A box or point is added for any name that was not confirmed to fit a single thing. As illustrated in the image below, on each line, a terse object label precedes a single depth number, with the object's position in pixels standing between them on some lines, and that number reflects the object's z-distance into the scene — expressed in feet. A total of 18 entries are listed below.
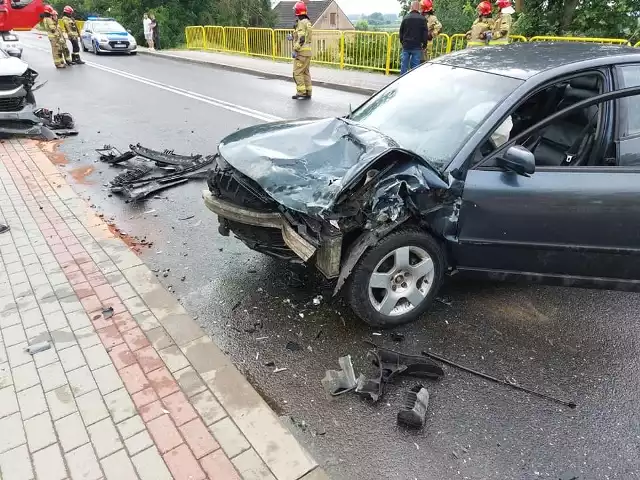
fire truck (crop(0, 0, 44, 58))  43.91
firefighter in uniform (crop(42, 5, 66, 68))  56.18
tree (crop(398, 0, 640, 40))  46.21
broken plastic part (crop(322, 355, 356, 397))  9.07
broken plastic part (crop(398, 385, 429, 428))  8.21
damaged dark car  9.80
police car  75.82
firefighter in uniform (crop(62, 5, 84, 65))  63.05
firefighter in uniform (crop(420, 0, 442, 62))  40.40
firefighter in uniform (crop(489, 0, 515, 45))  36.58
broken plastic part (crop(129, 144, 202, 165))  21.20
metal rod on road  8.89
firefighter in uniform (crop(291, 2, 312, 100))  37.50
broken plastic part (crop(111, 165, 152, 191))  19.54
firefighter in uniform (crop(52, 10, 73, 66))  57.31
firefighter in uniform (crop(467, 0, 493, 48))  37.76
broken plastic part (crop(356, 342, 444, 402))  8.97
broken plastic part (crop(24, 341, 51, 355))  9.94
